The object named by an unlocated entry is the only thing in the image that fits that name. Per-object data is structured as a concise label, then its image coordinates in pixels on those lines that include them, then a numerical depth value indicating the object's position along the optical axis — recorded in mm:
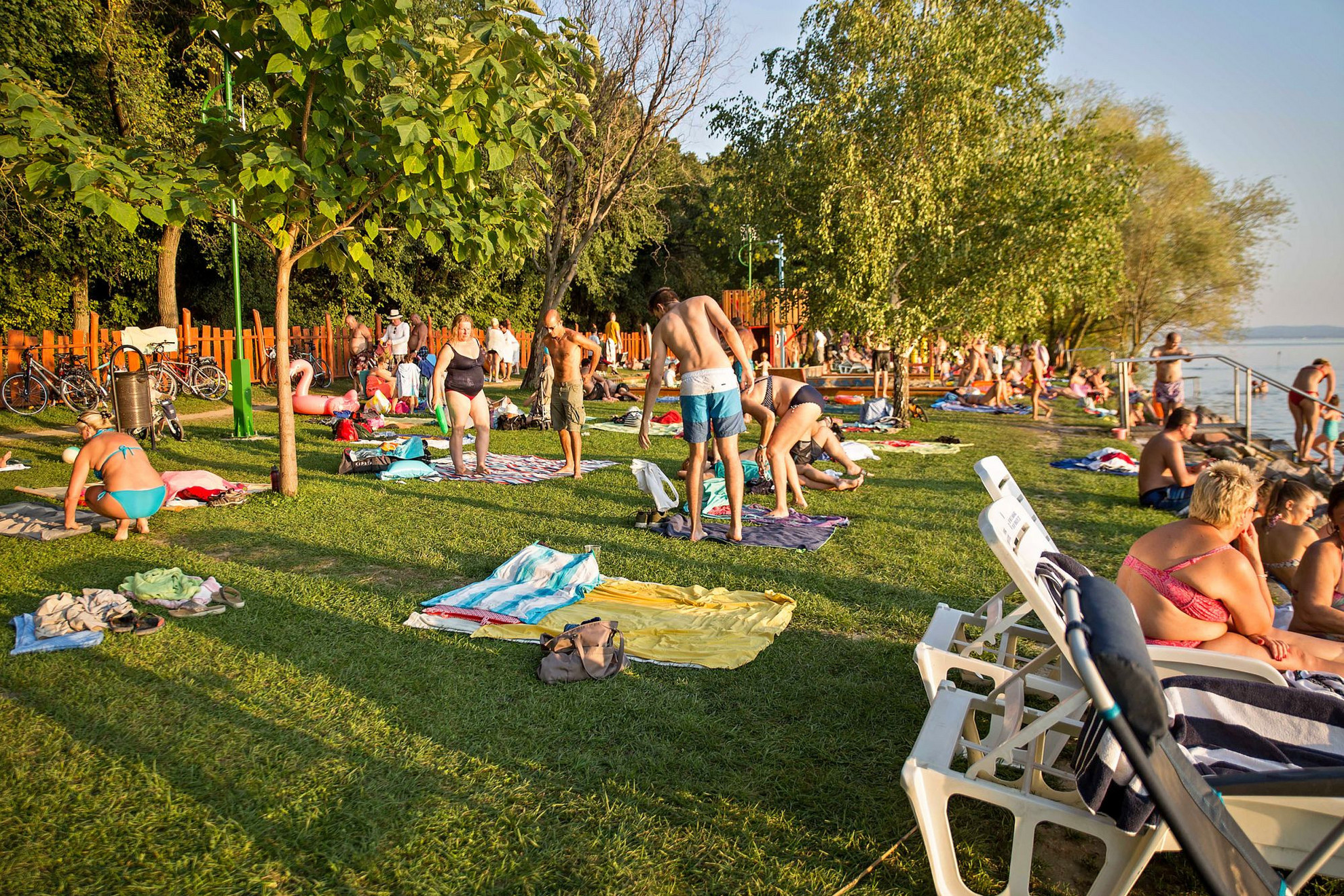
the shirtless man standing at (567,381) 9344
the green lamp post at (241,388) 12281
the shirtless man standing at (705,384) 6594
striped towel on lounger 2389
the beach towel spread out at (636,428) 13883
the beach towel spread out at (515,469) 9469
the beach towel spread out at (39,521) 6434
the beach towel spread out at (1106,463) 10773
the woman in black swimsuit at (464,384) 9484
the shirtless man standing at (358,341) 18828
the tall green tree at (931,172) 13836
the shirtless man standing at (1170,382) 14898
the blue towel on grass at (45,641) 4270
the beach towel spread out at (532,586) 5031
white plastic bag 7375
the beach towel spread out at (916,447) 12438
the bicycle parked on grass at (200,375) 16906
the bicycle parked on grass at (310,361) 21000
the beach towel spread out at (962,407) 19141
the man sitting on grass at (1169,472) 8328
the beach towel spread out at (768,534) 6605
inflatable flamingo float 14625
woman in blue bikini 6441
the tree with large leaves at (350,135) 6102
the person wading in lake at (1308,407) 13109
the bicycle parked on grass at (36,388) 14703
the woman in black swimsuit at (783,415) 7746
